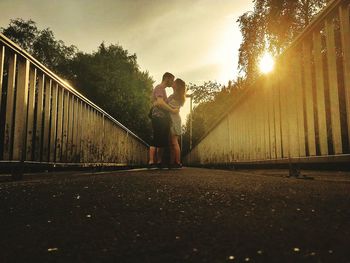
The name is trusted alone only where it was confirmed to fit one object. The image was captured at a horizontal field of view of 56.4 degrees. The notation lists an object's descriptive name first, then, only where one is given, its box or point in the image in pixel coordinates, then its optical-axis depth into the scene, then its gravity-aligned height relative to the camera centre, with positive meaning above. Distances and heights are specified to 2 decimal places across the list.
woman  6.30 +1.15
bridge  0.91 -0.15
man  5.89 +0.95
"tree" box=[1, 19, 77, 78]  33.03 +12.67
